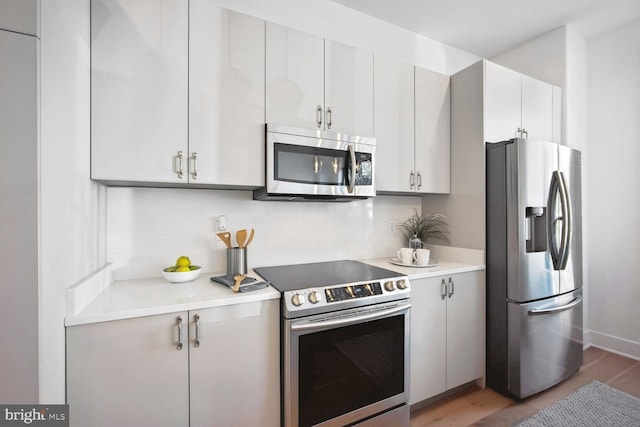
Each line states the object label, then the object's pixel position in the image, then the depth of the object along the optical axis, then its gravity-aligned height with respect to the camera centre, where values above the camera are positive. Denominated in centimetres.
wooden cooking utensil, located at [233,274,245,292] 153 -35
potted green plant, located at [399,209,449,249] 263 -14
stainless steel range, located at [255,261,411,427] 153 -72
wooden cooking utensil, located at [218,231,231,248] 193 -16
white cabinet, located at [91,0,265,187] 149 +63
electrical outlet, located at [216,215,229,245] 204 -8
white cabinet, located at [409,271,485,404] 201 -83
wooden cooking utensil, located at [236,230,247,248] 193 -15
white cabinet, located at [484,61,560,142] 237 +88
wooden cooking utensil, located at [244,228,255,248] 196 -16
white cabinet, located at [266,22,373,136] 188 +85
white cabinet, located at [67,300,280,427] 121 -68
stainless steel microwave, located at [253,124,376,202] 183 +30
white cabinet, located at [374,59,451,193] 229 +66
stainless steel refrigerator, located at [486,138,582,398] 215 -39
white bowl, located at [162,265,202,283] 168 -35
